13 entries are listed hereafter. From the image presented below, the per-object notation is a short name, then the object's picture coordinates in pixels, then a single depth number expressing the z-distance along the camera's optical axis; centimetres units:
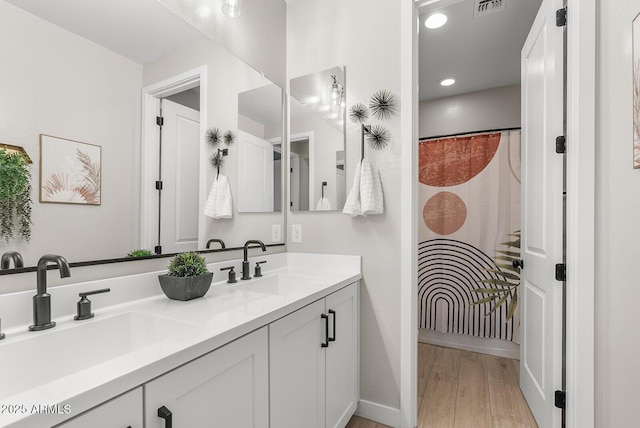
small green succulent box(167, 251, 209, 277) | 123
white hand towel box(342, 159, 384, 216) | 173
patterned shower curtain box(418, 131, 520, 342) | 284
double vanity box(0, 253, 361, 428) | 60
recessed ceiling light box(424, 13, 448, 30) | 217
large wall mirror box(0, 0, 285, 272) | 96
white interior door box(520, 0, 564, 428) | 150
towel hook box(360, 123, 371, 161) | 181
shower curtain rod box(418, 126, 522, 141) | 290
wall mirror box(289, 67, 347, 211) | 192
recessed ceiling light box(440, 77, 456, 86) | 312
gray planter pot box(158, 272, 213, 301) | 118
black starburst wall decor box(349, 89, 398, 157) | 176
